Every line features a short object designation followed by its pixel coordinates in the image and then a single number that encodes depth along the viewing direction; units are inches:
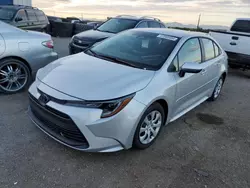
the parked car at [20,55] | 167.2
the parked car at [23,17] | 348.8
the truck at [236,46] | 277.0
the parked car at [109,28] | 274.4
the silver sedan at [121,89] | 99.4
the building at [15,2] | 553.0
